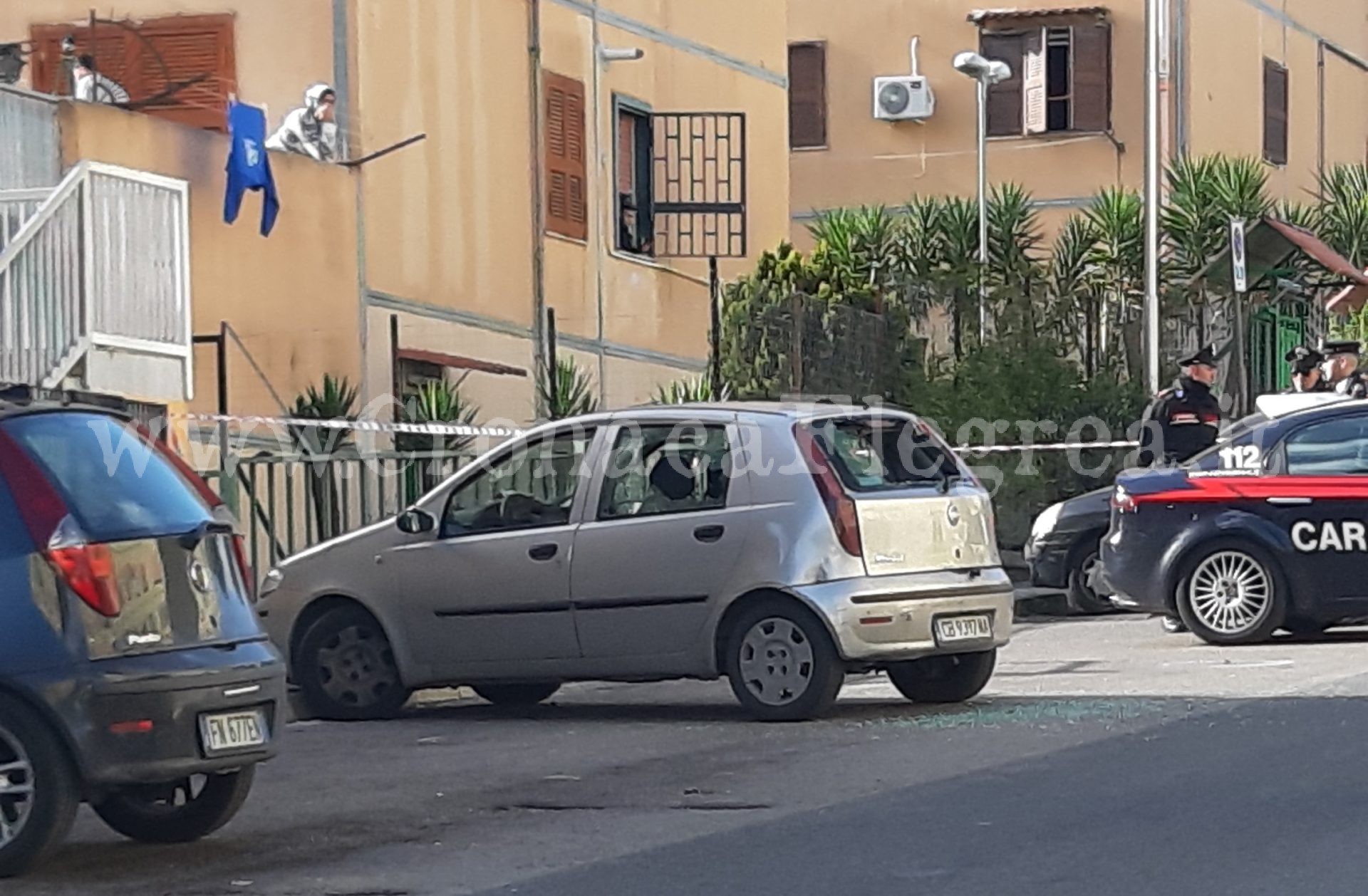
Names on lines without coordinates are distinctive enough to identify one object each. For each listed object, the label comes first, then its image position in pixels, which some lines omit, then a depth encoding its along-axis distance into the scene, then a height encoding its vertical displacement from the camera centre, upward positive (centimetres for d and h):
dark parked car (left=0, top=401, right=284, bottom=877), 902 -79
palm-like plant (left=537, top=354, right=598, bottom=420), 2288 -7
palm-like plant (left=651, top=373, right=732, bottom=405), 2341 -8
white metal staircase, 1647 +65
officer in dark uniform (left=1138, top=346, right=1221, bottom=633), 2058 -33
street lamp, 2606 +310
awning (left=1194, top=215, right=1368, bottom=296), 2991 +129
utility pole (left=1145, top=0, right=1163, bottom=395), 2612 +149
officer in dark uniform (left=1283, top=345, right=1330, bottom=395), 2303 -2
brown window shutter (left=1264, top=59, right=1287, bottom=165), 4125 +377
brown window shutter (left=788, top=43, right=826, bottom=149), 4009 +403
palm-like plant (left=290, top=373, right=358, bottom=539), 1789 -34
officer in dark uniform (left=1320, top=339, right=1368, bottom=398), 2200 +2
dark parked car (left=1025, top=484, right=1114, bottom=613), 2120 -125
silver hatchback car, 1323 -90
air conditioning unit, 3925 +387
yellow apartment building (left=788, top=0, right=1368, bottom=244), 3856 +388
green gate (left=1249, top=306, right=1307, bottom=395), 2981 +31
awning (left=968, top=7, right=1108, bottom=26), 3841 +491
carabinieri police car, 1720 -96
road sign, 2606 +110
